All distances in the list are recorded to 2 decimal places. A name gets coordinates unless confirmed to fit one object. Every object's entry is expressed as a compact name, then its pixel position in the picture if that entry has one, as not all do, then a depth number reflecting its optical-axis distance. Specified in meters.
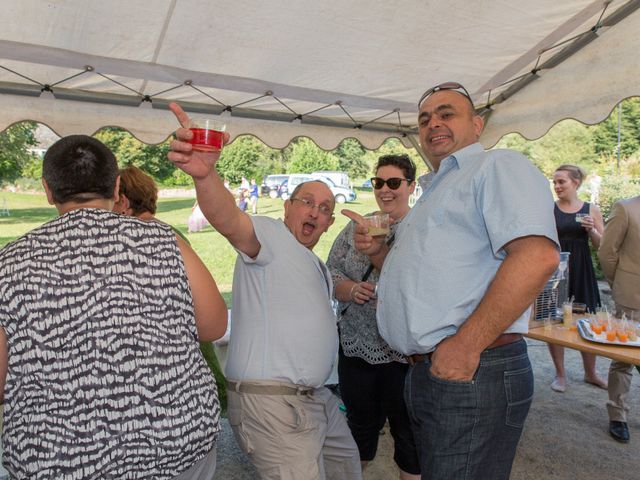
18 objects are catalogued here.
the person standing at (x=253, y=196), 18.86
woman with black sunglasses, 2.48
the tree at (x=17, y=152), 20.27
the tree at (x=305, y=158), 25.82
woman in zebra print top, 1.14
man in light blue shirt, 1.37
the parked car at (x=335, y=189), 19.44
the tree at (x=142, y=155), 20.52
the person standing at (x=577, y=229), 3.95
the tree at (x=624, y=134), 25.69
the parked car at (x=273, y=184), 22.67
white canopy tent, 2.98
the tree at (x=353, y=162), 28.22
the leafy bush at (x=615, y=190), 12.59
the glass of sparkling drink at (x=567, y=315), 3.02
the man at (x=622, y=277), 3.45
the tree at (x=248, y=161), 22.53
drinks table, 2.38
